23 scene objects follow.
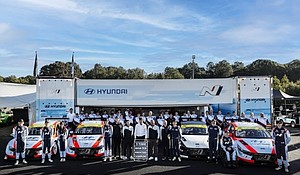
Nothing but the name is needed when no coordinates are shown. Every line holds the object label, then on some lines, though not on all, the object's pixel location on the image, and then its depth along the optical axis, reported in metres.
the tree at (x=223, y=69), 75.12
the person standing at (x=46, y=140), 12.41
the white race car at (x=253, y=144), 11.38
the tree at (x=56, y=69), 75.58
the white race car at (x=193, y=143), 12.80
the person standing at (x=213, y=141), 12.52
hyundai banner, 19.14
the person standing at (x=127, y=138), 13.12
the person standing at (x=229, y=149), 11.34
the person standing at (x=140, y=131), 13.36
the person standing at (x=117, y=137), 13.33
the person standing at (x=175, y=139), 12.84
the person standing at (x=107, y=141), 12.83
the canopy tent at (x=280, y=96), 31.86
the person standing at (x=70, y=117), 16.77
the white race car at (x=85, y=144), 12.55
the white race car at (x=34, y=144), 12.55
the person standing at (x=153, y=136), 13.44
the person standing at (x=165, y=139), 13.10
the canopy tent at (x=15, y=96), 22.78
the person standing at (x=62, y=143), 12.60
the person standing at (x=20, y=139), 12.20
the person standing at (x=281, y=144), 11.13
